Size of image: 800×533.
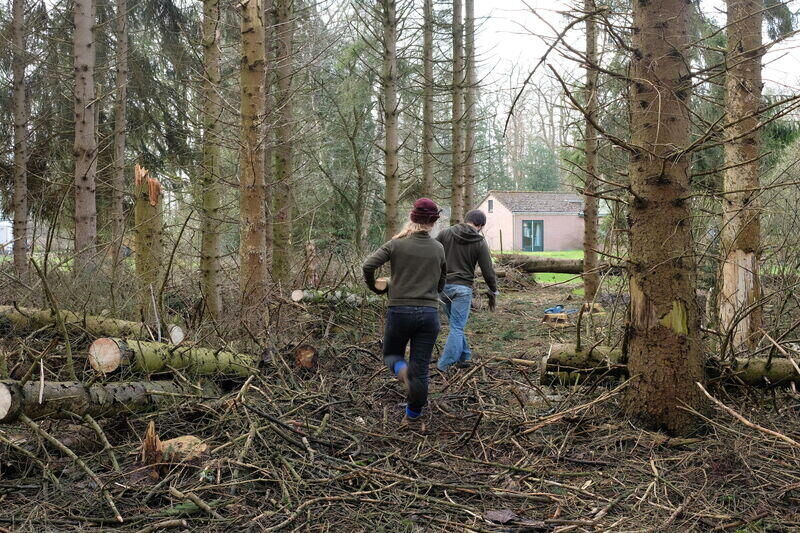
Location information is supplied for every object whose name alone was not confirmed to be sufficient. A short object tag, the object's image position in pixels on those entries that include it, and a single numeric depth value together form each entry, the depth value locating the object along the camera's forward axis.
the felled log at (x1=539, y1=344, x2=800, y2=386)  4.65
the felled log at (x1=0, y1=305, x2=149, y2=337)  6.02
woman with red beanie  5.02
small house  46.31
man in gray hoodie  7.01
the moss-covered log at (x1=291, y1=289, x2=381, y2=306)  8.29
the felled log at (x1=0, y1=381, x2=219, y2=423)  3.82
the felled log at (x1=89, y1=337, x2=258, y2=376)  4.67
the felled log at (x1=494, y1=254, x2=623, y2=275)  19.72
